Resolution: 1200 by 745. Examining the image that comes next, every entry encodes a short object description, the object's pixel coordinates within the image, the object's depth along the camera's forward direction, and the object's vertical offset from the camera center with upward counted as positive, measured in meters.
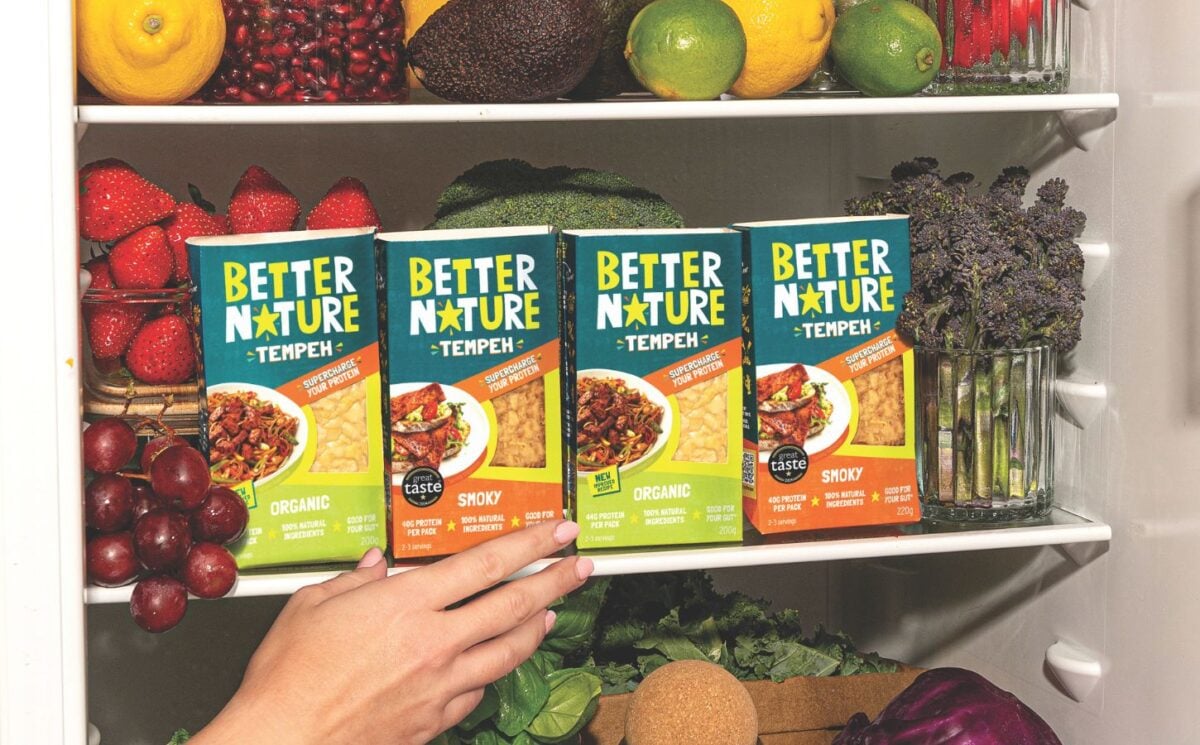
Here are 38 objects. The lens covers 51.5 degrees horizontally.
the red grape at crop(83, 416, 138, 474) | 1.07 -0.07
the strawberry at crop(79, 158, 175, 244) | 1.12 +0.14
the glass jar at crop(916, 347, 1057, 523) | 1.25 -0.08
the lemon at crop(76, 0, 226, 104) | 1.04 +0.27
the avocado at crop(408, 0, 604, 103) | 1.12 +0.28
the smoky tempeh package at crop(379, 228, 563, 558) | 1.12 -0.03
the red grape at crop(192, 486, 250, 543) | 1.07 -0.14
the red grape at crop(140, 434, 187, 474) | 1.13 -0.08
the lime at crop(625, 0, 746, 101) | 1.13 +0.28
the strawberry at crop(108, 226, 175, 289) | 1.14 +0.09
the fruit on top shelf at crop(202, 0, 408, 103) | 1.13 +0.28
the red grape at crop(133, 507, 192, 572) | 1.05 -0.15
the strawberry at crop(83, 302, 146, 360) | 1.14 +0.03
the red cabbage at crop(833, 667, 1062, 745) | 1.21 -0.36
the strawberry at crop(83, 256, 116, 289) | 1.16 +0.08
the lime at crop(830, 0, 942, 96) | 1.19 +0.29
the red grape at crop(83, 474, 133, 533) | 1.06 -0.12
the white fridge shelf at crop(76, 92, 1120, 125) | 1.05 +0.22
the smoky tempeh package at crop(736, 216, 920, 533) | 1.20 -0.02
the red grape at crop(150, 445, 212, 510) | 1.05 -0.10
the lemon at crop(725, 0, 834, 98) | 1.18 +0.30
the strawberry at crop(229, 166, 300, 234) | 1.21 +0.15
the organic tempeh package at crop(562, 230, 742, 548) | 1.15 -0.03
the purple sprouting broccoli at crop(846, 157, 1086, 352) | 1.21 +0.08
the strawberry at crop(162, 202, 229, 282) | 1.18 +0.13
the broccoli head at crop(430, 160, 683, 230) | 1.29 +0.16
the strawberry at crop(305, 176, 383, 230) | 1.23 +0.15
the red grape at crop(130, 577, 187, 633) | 1.05 -0.21
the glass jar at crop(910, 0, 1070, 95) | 1.25 +0.31
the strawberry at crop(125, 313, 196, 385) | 1.14 +0.01
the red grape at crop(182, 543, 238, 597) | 1.06 -0.18
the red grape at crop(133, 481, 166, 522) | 1.09 -0.13
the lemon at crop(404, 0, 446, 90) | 1.21 +0.34
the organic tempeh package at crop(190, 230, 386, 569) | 1.08 -0.03
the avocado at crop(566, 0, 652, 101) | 1.23 +0.30
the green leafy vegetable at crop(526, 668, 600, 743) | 1.28 -0.37
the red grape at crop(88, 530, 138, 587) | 1.07 -0.17
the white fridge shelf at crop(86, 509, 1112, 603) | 1.11 -0.19
